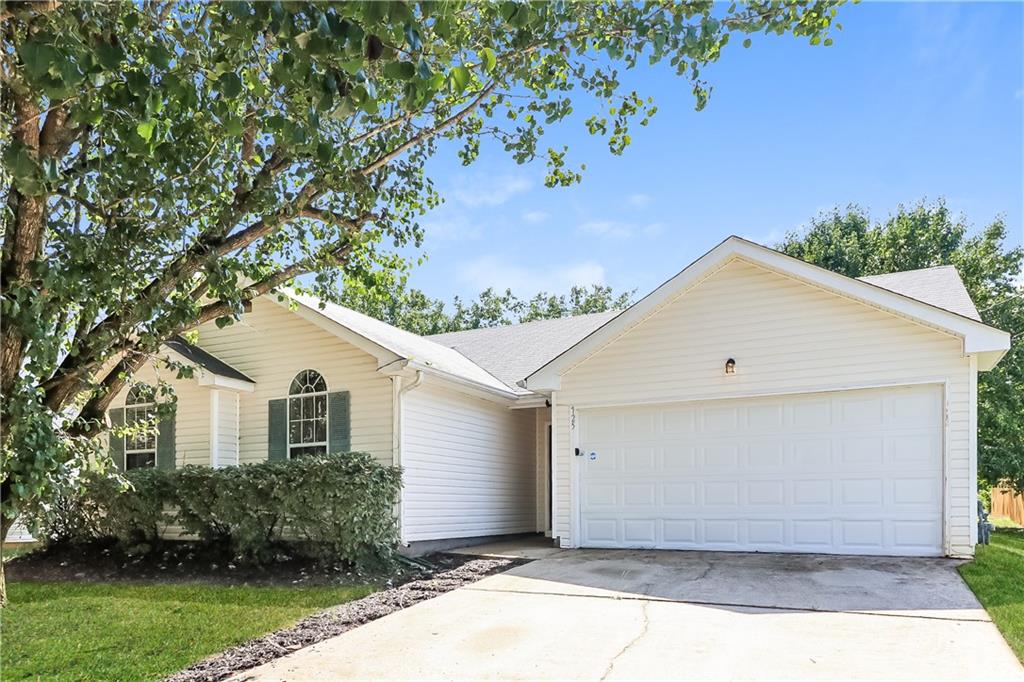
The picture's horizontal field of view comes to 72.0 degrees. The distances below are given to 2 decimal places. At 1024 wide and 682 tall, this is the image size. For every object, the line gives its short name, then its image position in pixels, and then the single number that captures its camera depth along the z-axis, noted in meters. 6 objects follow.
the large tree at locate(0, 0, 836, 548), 2.79
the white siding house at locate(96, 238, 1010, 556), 8.95
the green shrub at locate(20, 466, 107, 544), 10.54
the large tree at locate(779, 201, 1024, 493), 17.55
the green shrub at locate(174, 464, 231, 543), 9.56
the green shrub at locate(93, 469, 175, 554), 10.04
